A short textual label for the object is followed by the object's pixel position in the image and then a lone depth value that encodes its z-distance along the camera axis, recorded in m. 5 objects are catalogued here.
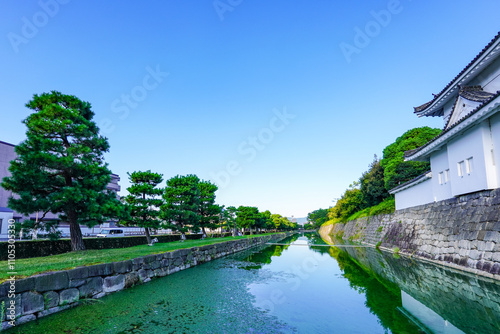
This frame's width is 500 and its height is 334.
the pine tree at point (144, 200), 15.15
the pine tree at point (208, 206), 23.69
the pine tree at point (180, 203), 18.44
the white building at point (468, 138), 7.55
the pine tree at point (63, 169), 8.81
